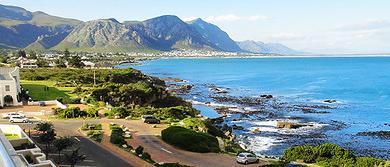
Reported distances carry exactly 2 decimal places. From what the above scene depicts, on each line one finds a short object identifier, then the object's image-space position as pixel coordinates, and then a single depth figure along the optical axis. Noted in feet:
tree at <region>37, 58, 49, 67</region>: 516.98
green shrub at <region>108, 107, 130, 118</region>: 185.06
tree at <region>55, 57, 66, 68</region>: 493.19
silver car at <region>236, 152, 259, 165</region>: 117.70
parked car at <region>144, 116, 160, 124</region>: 172.45
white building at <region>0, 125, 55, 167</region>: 80.90
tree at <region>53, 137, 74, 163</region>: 104.38
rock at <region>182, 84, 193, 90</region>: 418.47
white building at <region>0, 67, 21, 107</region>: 201.36
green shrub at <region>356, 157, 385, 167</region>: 115.55
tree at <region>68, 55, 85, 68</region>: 513.45
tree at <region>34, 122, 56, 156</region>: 112.37
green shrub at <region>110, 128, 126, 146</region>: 129.49
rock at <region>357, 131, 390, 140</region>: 200.46
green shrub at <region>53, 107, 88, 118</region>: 179.32
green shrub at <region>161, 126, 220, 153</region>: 132.26
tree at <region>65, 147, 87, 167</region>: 94.63
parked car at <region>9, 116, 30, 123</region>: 161.68
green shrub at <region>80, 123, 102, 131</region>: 151.23
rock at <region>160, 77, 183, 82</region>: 505.50
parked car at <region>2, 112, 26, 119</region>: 168.12
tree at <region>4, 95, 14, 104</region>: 203.80
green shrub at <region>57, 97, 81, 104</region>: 215.98
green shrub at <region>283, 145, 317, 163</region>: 127.95
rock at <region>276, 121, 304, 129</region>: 221.56
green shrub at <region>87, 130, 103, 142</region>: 135.64
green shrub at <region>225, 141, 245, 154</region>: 144.46
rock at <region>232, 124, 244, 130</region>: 217.97
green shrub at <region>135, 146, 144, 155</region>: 117.42
